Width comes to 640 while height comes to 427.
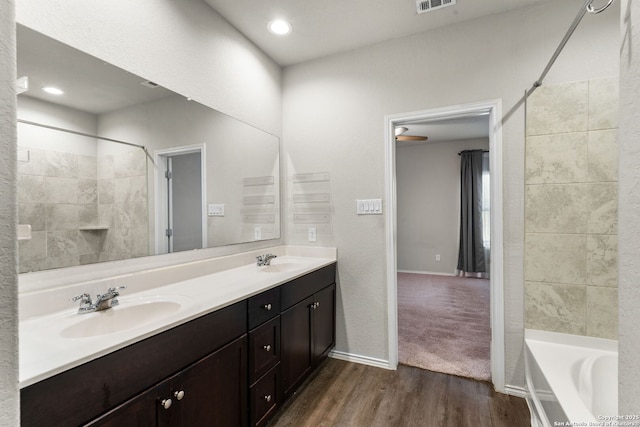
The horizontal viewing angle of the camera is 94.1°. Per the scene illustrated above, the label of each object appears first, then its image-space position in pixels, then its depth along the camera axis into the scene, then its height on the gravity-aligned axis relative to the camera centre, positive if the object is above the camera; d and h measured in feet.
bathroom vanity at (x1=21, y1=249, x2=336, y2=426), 2.75 -1.90
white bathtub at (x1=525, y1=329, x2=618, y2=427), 4.42 -2.82
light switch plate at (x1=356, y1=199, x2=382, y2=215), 7.75 +0.14
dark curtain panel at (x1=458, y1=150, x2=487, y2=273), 17.17 -0.32
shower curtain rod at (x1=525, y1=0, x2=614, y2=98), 4.18 +2.81
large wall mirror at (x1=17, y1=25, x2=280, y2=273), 3.90 +0.84
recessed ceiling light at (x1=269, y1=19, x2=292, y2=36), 6.98 +4.46
